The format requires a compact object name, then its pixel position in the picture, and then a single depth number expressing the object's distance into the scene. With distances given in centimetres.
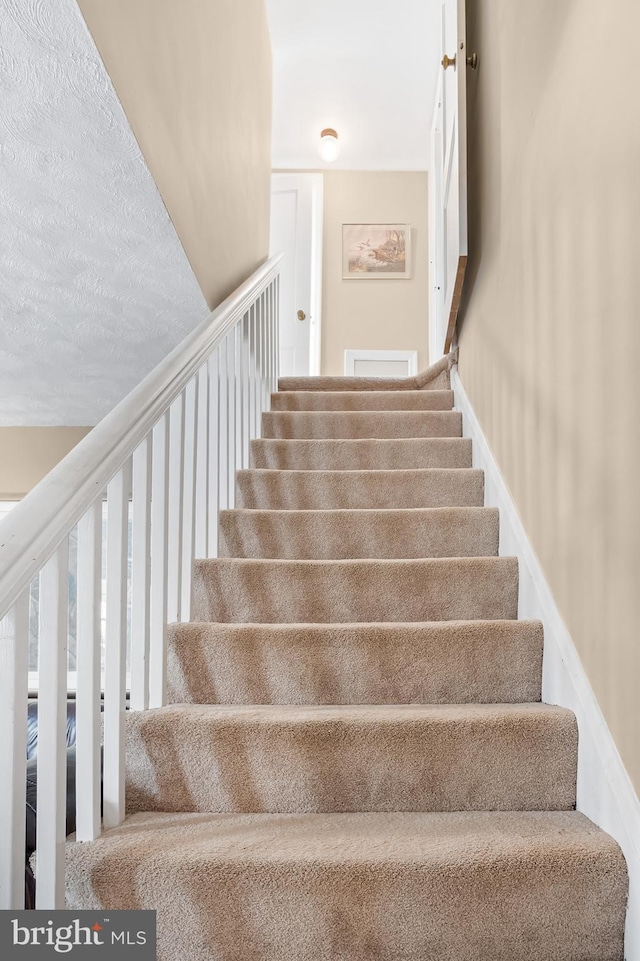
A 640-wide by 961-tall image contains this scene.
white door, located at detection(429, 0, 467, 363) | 256
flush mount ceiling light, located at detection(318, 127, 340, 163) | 494
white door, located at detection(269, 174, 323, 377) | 520
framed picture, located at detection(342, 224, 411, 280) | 534
